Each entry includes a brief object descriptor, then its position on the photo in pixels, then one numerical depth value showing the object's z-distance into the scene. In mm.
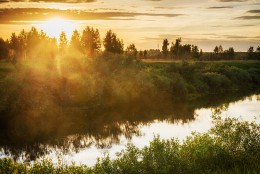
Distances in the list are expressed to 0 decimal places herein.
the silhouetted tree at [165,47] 155625
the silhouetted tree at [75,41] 106062
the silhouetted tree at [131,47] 145875
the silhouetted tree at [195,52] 156500
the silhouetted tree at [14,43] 125812
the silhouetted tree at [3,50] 113081
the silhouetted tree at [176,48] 156175
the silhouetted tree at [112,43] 108375
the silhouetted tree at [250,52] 187750
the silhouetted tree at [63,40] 129250
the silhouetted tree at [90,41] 109125
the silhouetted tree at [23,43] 126750
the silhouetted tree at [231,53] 181125
